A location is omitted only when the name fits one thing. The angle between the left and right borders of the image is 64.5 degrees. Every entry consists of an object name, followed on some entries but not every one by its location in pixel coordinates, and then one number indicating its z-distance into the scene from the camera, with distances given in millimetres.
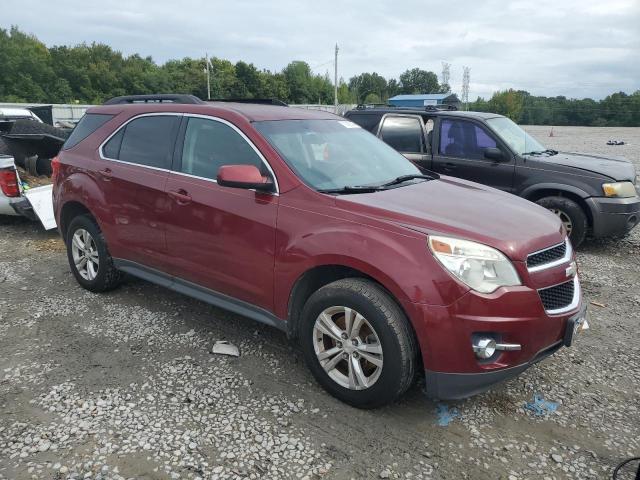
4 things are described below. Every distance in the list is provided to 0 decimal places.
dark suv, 6387
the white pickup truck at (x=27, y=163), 6422
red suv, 2742
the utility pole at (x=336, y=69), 63719
